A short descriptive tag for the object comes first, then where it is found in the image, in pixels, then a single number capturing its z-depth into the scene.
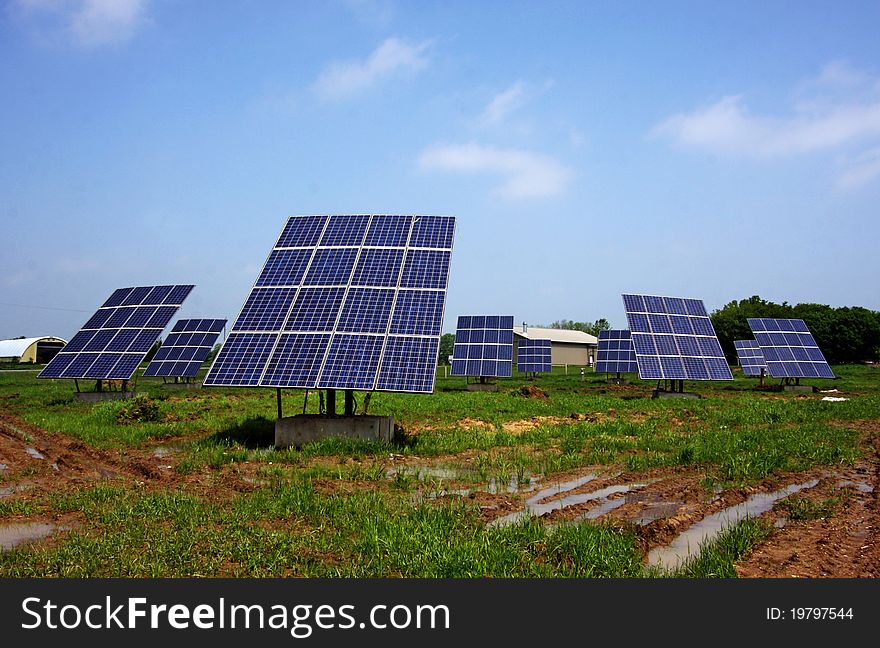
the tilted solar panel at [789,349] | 40.81
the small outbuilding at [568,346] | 98.06
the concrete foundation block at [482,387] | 40.34
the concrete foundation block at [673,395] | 32.06
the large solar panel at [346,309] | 15.23
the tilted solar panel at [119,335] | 28.36
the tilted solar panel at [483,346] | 42.62
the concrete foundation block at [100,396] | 29.36
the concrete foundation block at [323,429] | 15.62
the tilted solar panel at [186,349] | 39.81
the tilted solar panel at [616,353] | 51.28
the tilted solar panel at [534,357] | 54.69
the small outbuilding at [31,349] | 99.00
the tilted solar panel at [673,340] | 31.81
